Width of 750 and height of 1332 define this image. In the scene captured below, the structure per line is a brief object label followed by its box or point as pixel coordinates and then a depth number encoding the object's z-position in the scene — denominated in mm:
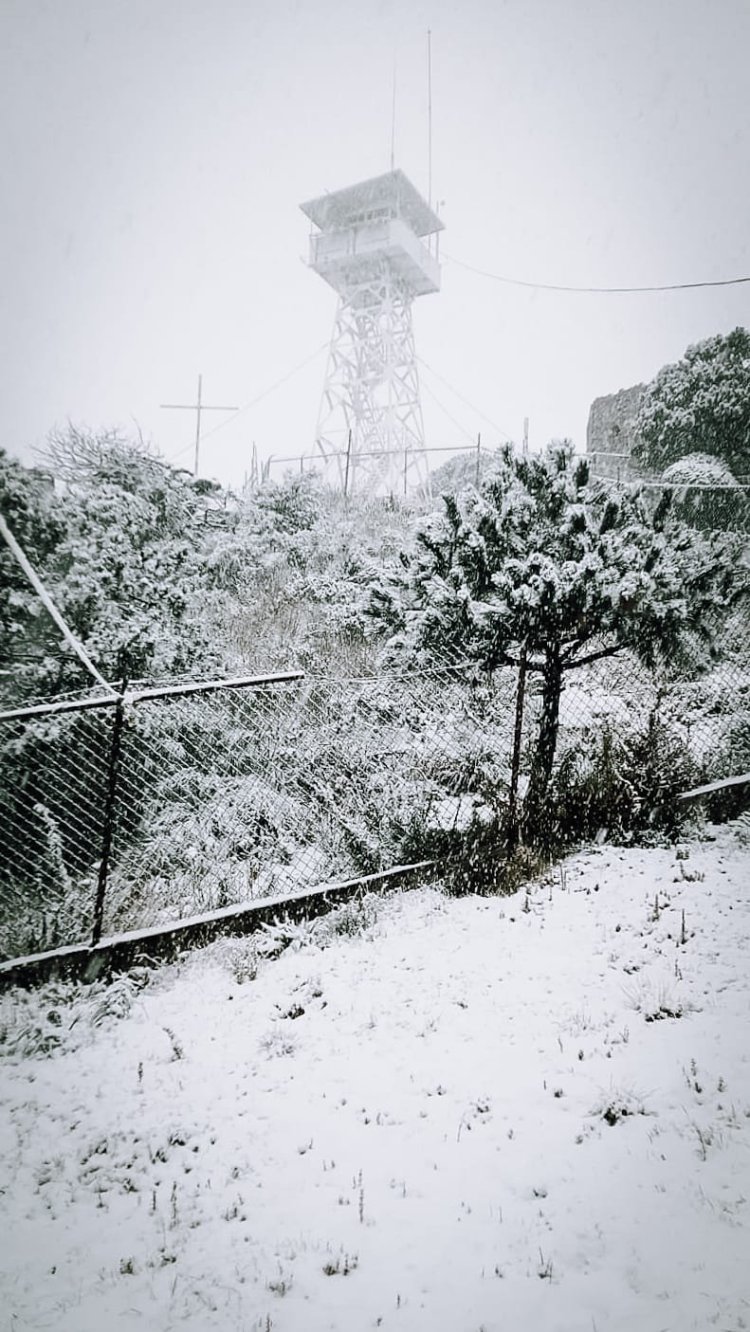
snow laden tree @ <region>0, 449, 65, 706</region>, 4293
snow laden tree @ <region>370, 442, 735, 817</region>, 5238
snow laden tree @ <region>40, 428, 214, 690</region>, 5191
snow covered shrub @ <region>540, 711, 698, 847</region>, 5164
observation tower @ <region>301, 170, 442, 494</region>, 21703
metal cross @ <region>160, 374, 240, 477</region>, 19297
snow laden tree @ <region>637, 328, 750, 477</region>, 13914
